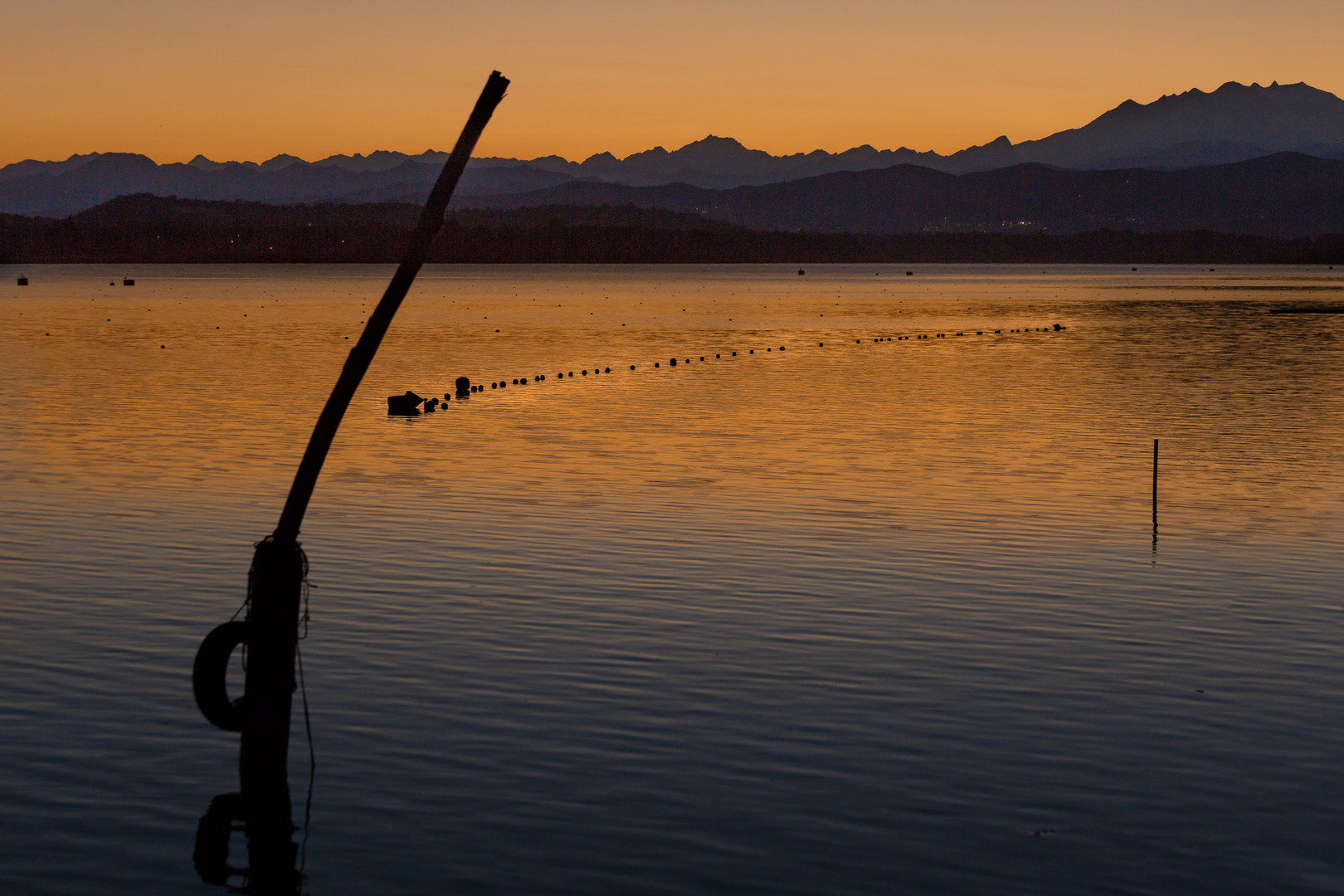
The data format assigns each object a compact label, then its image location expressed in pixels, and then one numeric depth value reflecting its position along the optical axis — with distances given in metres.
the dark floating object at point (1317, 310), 148.74
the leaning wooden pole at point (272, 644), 15.10
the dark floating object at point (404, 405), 54.84
